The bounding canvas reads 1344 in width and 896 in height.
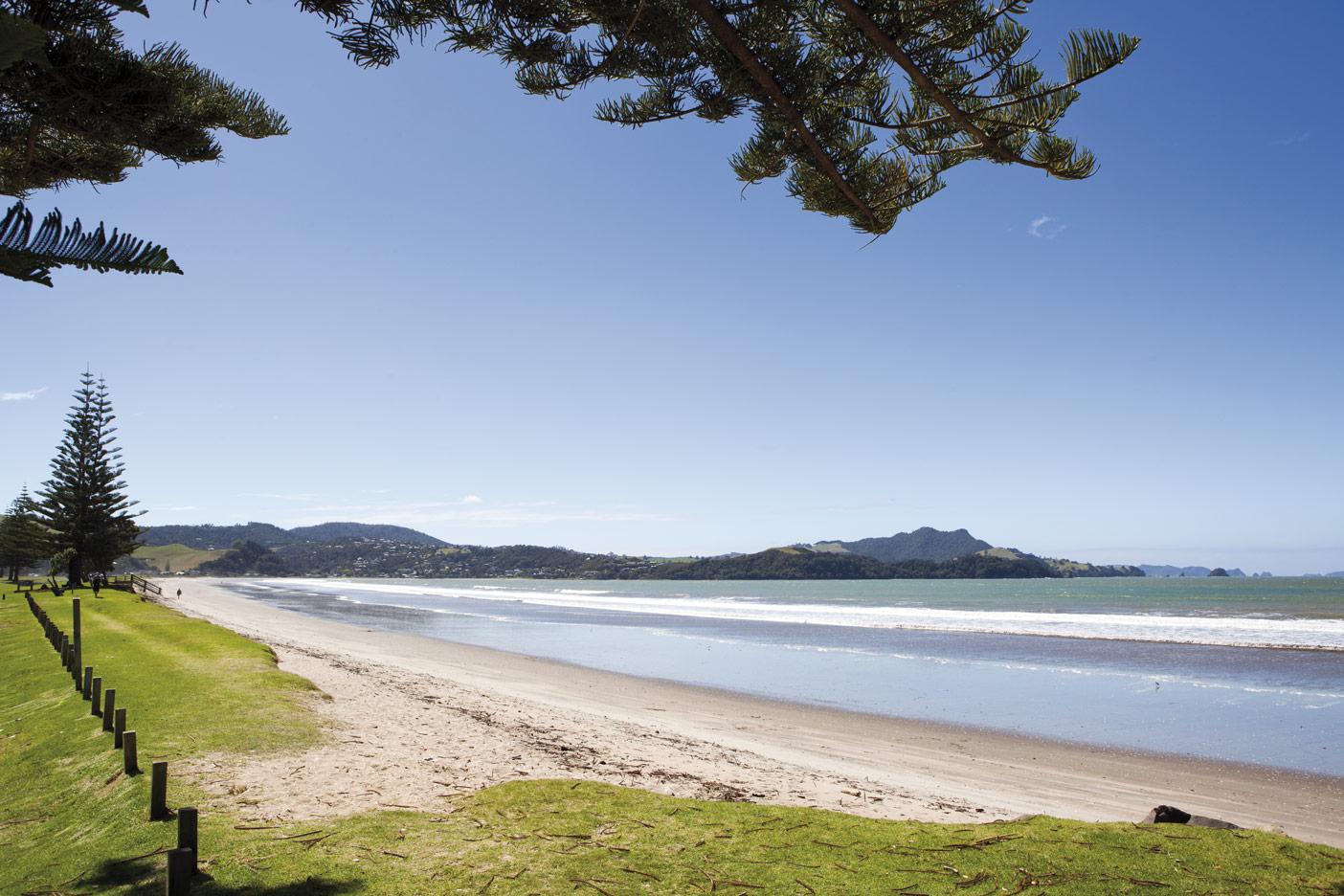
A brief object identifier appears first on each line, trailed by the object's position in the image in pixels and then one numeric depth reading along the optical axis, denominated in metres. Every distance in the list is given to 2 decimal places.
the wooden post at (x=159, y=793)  5.69
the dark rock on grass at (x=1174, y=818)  5.05
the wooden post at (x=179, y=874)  4.07
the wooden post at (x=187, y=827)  4.58
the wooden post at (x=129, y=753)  6.70
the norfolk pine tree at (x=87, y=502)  46.53
